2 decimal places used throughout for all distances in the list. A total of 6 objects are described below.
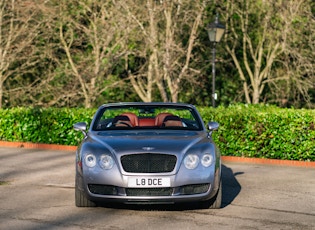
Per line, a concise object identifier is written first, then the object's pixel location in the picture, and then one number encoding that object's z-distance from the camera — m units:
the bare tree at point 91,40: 29.47
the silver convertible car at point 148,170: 10.18
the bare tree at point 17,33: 30.33
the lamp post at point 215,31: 24.16
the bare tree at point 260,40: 30.09
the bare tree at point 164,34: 27.23
